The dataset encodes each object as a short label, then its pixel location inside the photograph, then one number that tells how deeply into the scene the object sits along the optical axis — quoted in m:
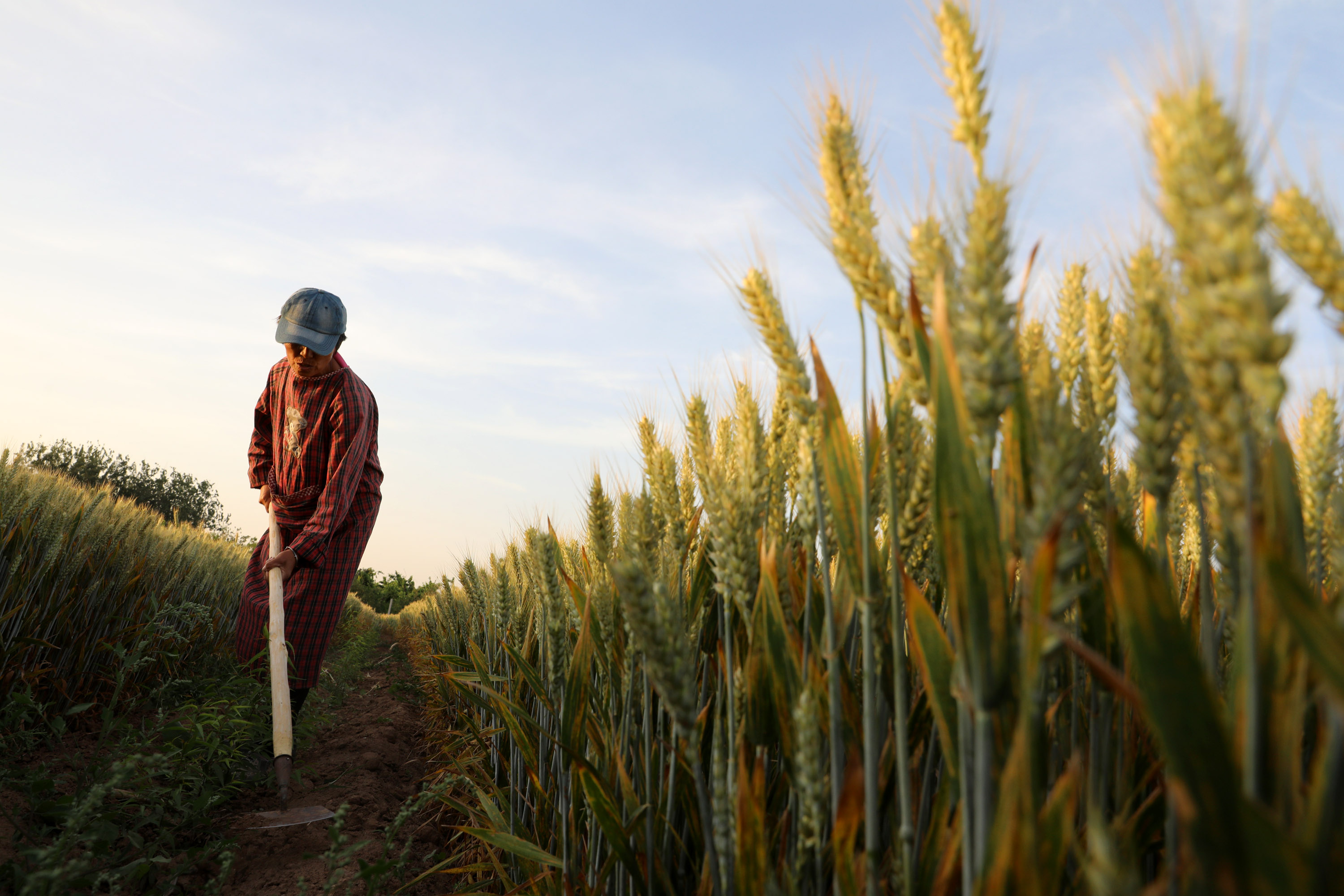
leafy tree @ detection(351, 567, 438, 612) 32.84
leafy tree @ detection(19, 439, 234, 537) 25.75
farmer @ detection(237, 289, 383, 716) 3.95
